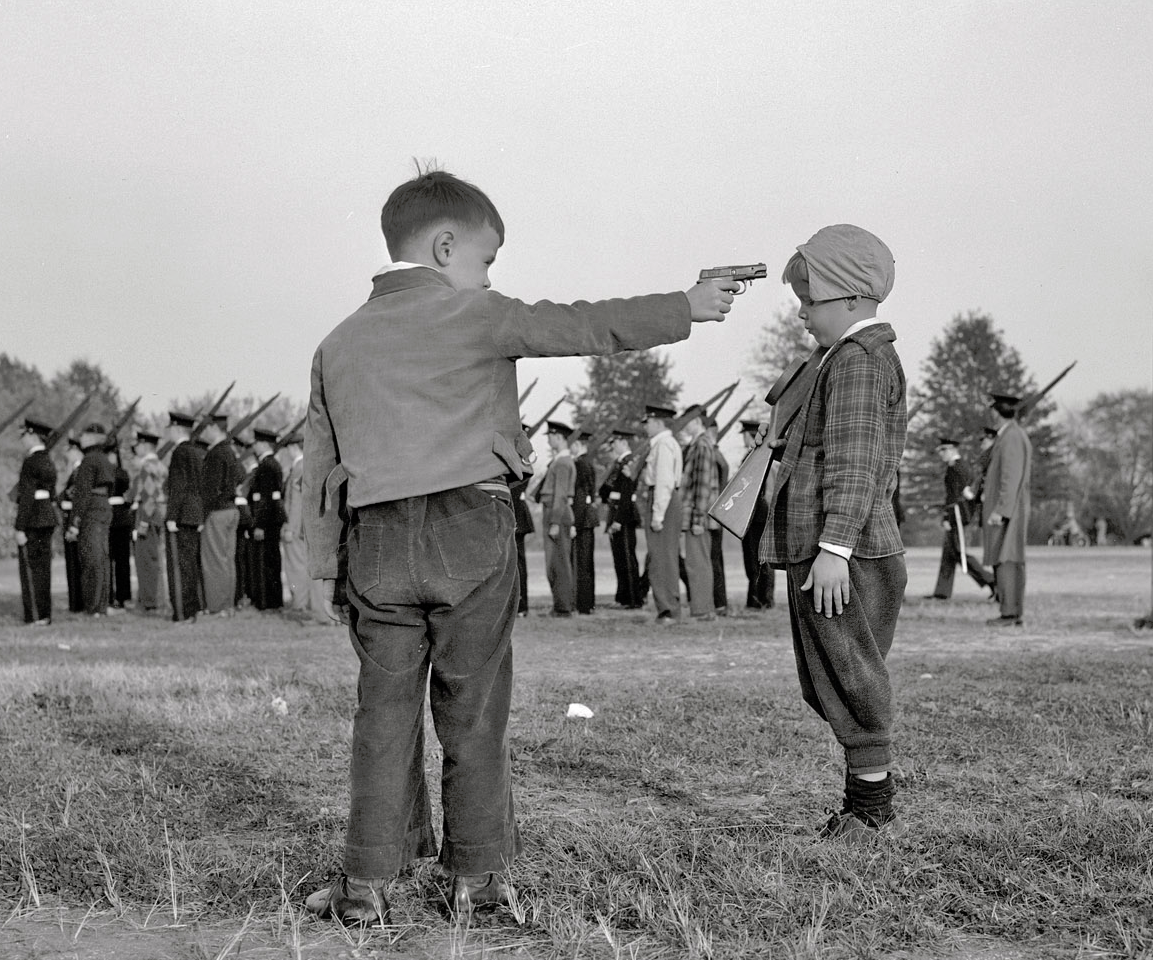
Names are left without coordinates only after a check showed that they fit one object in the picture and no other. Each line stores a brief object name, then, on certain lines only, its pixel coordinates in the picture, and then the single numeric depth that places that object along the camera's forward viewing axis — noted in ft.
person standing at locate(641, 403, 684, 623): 42.93
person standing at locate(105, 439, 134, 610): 54.44
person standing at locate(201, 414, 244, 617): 48.32
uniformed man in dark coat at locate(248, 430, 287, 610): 51.11
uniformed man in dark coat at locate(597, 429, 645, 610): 51.16
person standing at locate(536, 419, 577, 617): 48.67
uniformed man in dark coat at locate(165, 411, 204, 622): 46.93
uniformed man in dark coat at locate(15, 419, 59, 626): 46.09
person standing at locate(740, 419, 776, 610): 45.96
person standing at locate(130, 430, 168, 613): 53.57
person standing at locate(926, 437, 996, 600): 51.34
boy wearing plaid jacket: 12.17
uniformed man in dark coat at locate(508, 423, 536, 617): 43.66
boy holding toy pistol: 10.69
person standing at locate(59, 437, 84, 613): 51.24
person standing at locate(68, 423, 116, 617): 48.14
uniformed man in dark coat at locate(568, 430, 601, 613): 49.80
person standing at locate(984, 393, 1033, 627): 39.68
